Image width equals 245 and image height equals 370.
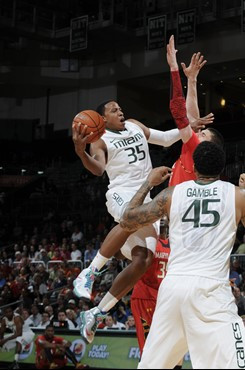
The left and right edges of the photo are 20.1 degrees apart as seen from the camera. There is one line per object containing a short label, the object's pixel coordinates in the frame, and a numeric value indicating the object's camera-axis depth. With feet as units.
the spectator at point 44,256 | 61.65
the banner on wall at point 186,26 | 66.90
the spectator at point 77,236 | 65.64
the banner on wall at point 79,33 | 76.28
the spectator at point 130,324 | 41.28
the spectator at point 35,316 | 49.37
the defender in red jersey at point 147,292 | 20.67
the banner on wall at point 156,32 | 68.80
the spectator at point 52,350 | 43.47
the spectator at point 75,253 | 58.95
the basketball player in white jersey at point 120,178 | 19.72
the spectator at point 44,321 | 47.29
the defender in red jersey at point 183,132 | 19.22
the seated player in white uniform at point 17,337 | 47.24
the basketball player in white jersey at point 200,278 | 14.02
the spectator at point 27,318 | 49.03
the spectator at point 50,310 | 48.06
